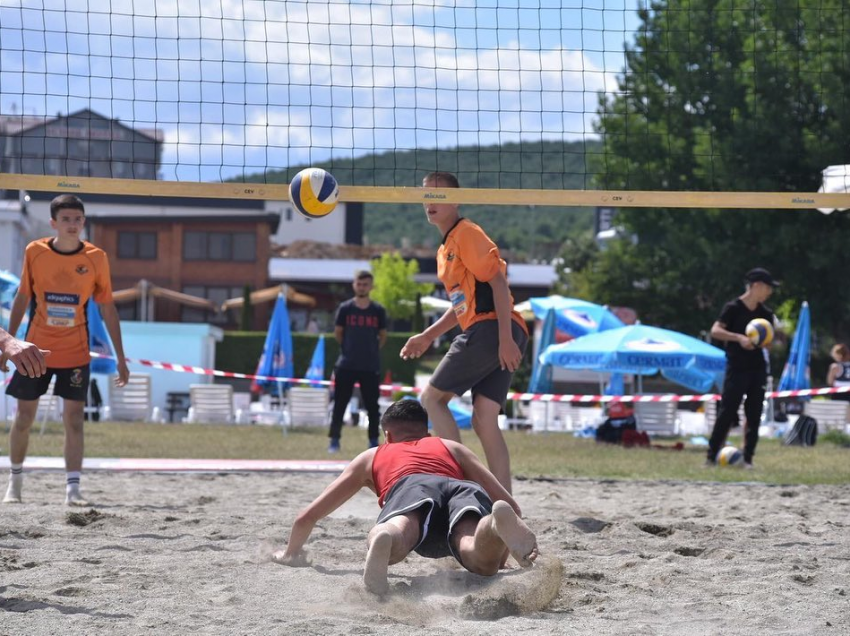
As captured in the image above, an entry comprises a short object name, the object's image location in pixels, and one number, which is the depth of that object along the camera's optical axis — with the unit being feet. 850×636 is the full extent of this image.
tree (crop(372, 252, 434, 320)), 186.09
